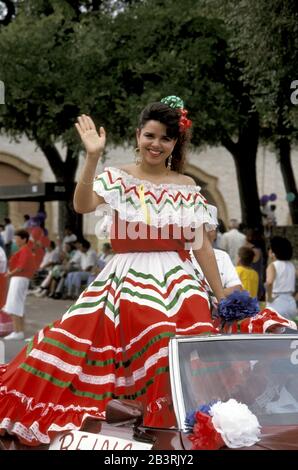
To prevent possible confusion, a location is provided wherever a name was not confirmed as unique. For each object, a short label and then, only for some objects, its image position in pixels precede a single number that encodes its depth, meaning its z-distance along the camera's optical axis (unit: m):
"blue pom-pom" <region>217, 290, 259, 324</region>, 5.82
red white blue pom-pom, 4.39
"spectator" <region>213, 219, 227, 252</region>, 19.74
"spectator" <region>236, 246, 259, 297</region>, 12.48
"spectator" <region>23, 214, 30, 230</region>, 27.52
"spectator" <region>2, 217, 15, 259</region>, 28.95
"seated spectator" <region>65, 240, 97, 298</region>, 23.08
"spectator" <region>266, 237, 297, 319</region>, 12.00
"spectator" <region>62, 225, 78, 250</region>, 25.24
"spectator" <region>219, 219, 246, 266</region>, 19.69
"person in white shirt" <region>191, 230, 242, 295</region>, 8.38
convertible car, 4.65
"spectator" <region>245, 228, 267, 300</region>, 15.36
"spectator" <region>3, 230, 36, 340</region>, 15.88
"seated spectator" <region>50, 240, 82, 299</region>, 23.75
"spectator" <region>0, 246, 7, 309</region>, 13.29
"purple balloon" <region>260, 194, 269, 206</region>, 30.76
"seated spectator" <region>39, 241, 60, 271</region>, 25.73
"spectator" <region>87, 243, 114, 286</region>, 20.05
